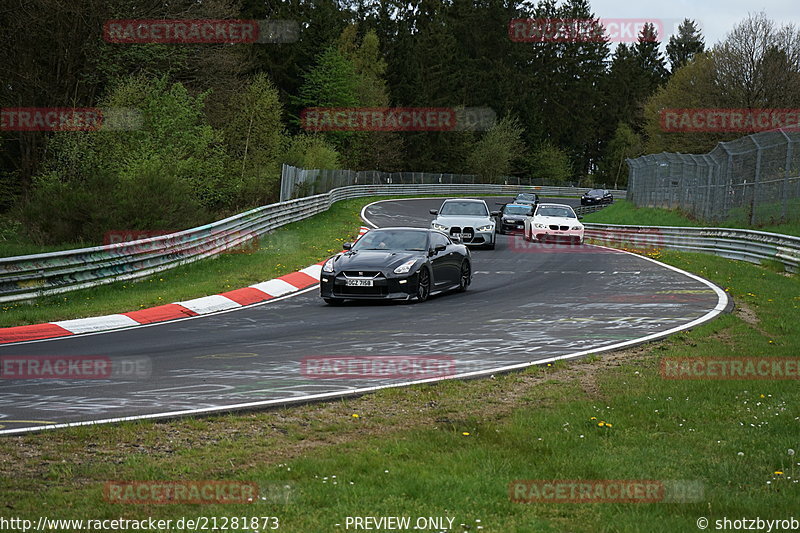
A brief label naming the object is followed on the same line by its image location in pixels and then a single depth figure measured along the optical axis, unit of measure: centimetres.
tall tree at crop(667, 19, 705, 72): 12612
